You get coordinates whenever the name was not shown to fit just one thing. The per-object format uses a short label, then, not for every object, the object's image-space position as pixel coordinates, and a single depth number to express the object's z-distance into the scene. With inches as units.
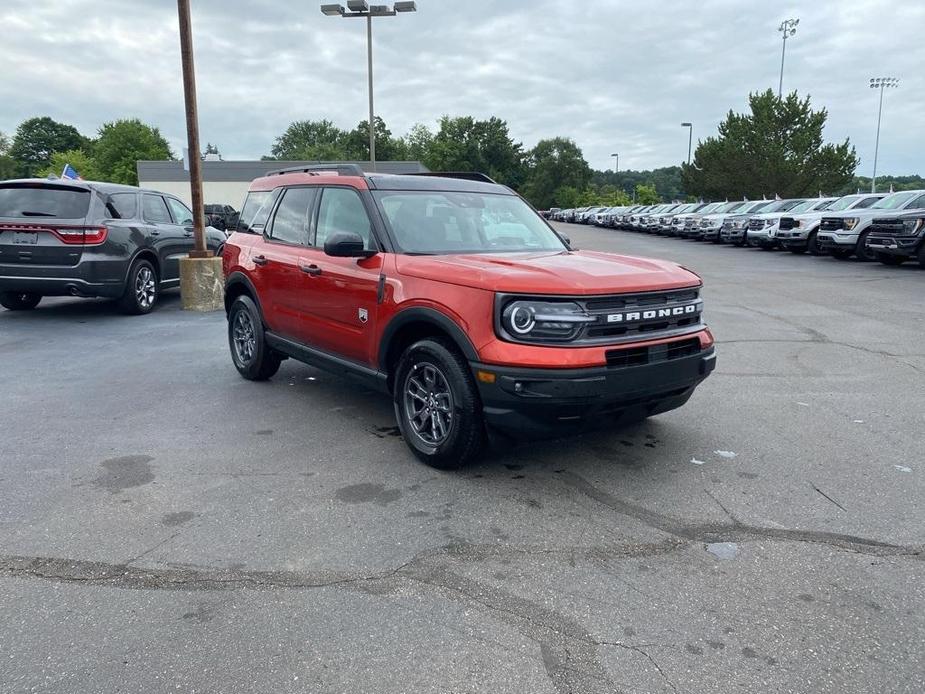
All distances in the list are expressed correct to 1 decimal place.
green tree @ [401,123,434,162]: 4247.0
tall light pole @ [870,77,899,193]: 2625.5
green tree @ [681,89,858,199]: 2081.7
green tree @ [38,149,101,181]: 3855.8
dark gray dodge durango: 364.8
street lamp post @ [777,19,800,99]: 2546.5
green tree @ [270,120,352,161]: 4758.9
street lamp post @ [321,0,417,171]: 913.5
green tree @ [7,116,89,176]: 4874.5
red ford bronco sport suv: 153.4
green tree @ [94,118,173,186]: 3592.5
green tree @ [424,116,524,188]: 3688.5
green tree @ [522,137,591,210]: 4562.0
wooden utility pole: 433.1
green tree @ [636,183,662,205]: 4051.4
